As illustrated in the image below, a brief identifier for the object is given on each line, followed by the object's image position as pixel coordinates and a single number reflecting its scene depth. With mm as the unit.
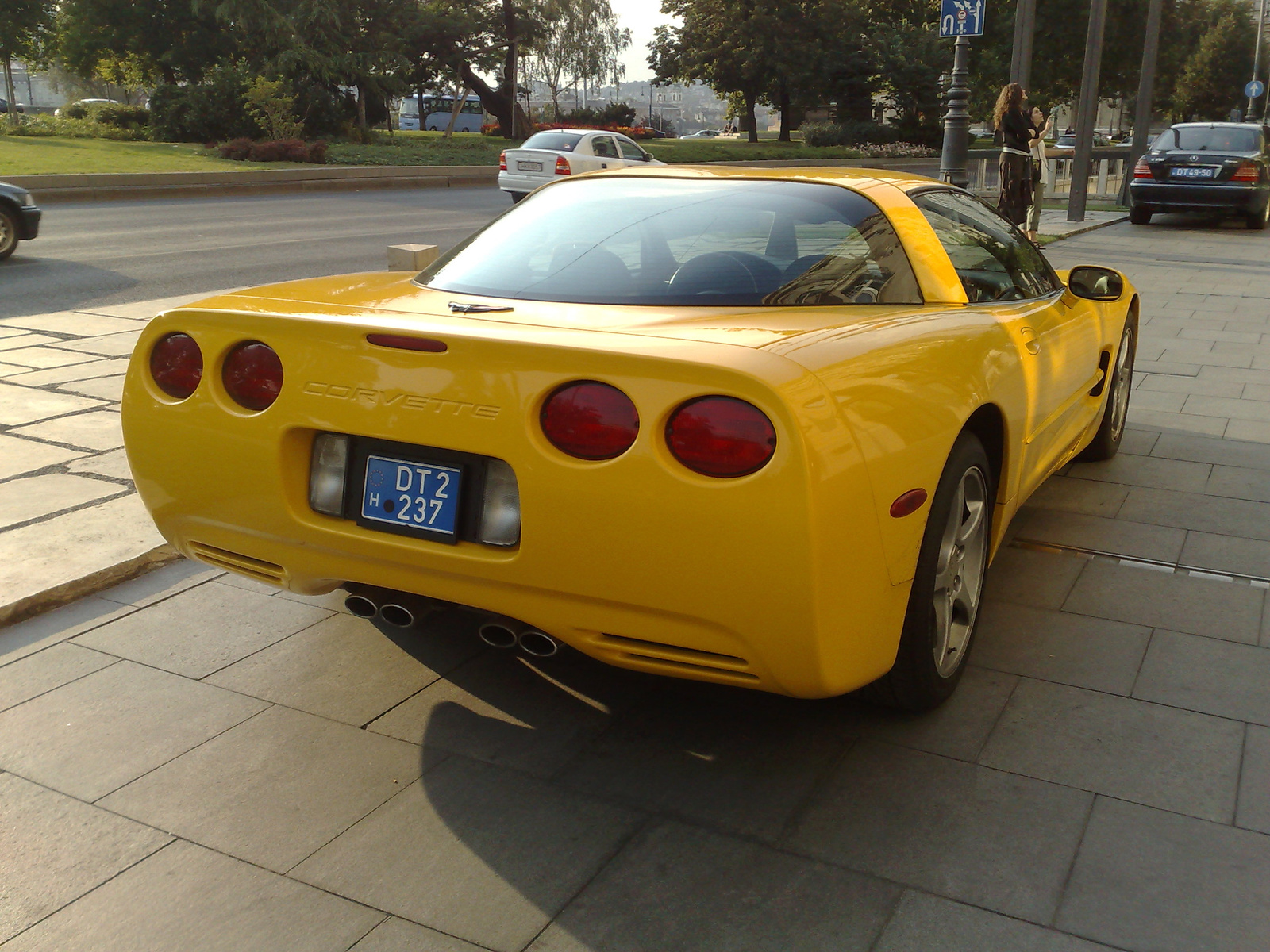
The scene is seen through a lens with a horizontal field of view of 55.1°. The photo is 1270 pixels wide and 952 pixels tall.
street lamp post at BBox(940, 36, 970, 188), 14602
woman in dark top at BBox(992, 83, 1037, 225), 13625
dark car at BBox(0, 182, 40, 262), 12172
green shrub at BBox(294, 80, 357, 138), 38156
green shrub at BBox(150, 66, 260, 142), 35531
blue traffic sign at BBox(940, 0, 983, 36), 13414
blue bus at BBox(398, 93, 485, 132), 57938
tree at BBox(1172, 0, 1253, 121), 75812
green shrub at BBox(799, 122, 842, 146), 54438
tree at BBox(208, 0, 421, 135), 38812
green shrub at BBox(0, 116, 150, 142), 33625
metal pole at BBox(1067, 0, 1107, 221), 19094
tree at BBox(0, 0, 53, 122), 45688
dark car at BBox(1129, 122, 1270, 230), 18500
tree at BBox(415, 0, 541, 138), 48812
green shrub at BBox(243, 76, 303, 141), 34188
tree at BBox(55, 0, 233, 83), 44812
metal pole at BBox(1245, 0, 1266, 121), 63469
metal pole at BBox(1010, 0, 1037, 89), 16906
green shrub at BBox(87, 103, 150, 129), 36156
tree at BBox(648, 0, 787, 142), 54656
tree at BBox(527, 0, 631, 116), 57938
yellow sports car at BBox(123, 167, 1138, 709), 2432
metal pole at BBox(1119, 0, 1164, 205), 22422
